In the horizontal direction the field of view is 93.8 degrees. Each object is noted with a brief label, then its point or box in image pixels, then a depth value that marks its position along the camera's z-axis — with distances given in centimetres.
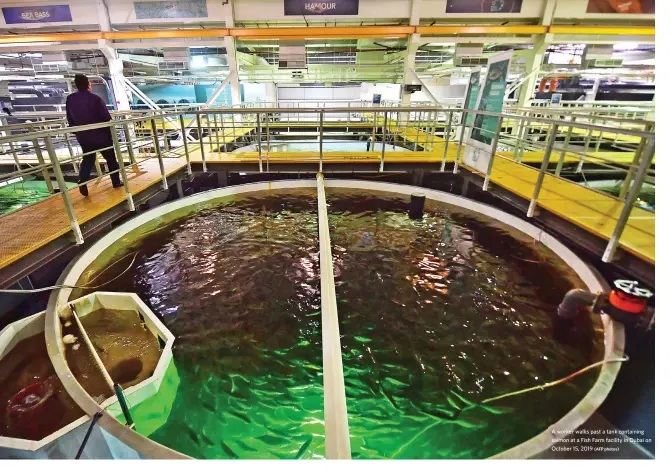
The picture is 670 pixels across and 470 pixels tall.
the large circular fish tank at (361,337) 149
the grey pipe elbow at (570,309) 200
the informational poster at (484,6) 714
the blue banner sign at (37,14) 769
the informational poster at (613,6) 700
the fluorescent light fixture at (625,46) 753
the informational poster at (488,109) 376
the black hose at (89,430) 130
